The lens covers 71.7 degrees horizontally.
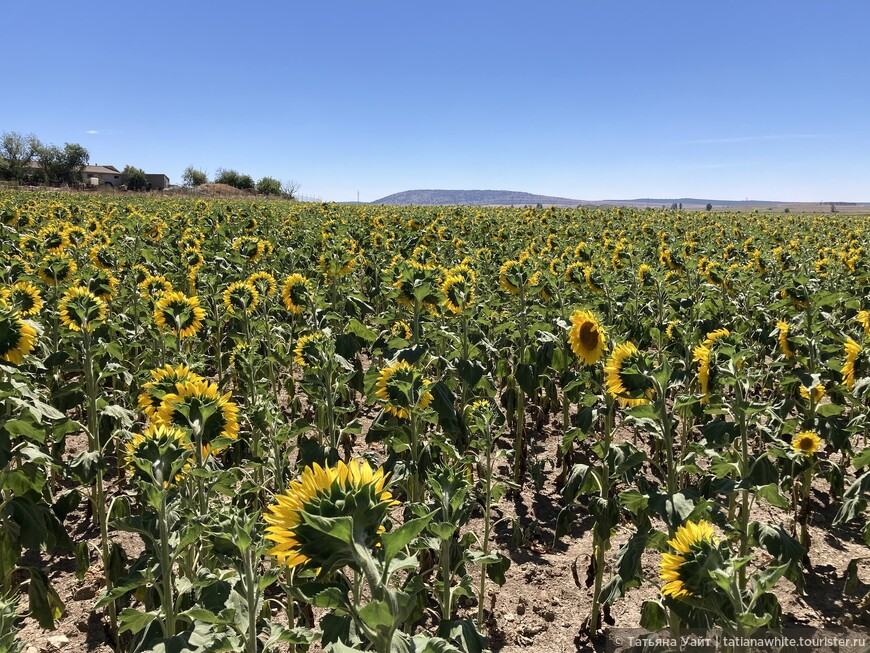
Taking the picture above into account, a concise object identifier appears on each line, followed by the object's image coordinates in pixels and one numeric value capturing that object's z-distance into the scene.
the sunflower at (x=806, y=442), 4.24
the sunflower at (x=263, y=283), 6.45
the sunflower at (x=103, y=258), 7.96
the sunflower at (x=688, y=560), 1.82
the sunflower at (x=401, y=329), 4.85
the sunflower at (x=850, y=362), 4.12
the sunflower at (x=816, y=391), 4.22
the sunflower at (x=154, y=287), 6.57
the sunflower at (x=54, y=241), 8.89
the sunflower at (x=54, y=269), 6.15
